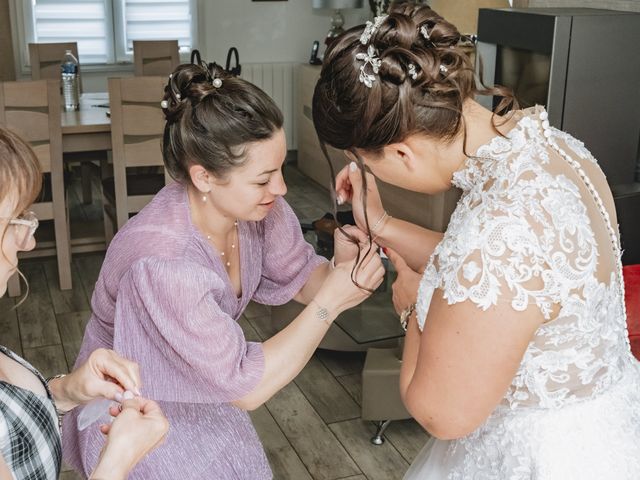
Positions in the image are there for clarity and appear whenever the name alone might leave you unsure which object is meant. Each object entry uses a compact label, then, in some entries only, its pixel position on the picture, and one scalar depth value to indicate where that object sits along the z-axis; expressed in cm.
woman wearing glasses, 106
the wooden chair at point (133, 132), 386
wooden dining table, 405
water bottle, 447
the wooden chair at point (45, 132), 374
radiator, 627
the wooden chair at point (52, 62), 518
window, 582
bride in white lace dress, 112
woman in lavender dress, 150
